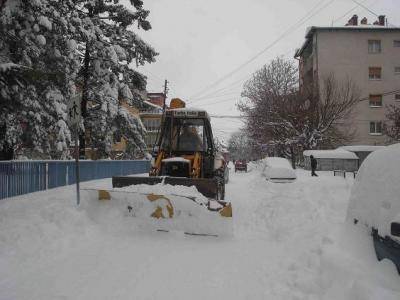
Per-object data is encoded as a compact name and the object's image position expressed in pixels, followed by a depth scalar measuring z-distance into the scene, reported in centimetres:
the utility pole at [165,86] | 4734
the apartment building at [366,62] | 4288
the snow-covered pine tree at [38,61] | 1257
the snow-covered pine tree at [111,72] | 2012
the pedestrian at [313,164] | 2430
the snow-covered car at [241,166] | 4836
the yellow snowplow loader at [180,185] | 771
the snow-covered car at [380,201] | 373
